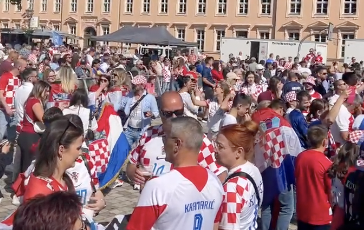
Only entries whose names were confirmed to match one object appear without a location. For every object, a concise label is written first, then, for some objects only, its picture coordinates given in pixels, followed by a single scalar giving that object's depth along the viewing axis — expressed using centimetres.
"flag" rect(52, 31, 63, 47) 3104
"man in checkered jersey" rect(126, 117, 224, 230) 342
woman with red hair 405
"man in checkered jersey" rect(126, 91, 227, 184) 456
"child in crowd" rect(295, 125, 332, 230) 558
